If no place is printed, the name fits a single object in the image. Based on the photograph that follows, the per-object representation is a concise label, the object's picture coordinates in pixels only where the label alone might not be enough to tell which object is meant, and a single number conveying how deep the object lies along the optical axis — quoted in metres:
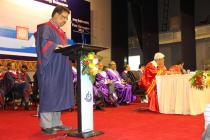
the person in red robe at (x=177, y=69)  5.85
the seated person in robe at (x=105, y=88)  7.03
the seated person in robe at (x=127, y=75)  8.36
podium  3.15
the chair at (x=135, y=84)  7.18
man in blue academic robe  3.34
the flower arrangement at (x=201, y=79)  2.68
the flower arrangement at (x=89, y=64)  3.15
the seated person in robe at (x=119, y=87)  7.52
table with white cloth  5.07
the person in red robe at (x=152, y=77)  5.66
